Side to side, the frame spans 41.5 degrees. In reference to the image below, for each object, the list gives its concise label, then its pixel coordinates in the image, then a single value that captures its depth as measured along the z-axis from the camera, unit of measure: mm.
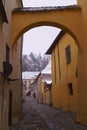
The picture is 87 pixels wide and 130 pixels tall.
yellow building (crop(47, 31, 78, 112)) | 7654
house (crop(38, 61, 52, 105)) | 15250
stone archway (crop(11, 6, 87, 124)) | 5255
